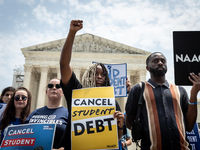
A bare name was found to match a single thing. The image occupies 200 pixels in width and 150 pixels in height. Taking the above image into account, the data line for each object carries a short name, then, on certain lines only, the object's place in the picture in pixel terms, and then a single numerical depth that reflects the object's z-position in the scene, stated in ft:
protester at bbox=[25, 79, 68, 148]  10.60
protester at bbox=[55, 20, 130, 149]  8.35
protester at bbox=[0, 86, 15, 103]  18.79
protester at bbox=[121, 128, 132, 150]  15.77
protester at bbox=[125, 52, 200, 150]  8.16
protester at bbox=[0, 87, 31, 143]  13.18
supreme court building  96.47
